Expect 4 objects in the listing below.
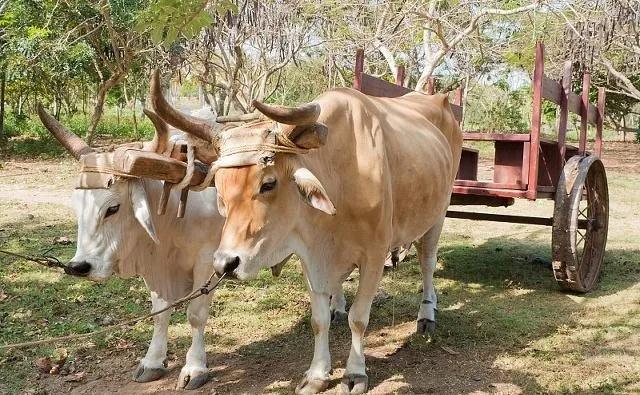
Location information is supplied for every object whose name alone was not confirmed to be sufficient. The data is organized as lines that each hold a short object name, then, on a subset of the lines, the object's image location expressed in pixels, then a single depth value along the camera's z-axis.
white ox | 3.30
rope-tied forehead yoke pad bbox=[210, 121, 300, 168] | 2.97
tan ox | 2.96
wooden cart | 5.14
